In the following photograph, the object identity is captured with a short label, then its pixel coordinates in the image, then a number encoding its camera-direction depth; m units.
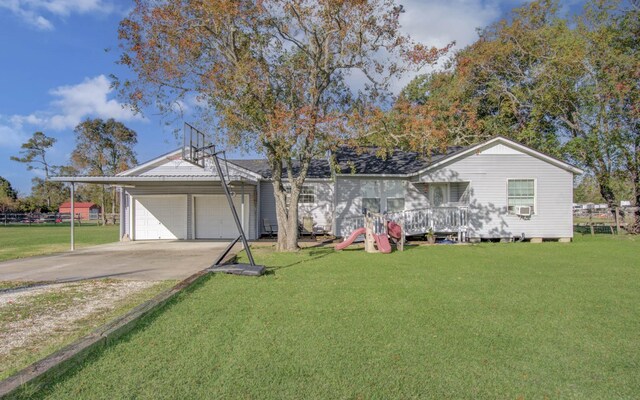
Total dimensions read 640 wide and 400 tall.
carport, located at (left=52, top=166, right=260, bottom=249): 18.72
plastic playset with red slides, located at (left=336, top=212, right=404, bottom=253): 13.15
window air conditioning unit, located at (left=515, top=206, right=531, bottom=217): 16.34
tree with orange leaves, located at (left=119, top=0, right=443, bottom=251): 12.12
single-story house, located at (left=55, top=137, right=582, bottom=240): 16.59
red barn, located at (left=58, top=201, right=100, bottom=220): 62.25
